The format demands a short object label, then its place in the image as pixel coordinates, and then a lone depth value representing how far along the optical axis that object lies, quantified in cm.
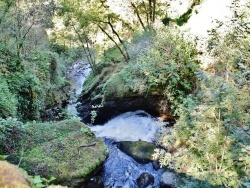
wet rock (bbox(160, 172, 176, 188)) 646
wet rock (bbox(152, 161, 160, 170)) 746
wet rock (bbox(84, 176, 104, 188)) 633
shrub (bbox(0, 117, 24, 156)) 562
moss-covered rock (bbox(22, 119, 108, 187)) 567
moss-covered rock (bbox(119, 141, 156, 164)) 790
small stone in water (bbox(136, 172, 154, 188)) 698
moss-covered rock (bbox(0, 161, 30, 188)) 248
